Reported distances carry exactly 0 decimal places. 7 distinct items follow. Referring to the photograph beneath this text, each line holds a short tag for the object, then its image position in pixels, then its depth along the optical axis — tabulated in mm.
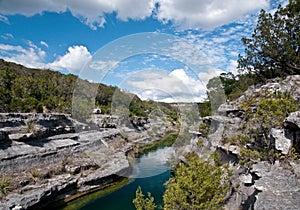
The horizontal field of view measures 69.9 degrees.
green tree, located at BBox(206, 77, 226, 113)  35156
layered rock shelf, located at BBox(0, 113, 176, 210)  16234
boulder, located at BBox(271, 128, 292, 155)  11188
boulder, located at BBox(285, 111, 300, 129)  10406
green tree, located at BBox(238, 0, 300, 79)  19938
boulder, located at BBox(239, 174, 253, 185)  11773
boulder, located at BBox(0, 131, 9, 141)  18633
